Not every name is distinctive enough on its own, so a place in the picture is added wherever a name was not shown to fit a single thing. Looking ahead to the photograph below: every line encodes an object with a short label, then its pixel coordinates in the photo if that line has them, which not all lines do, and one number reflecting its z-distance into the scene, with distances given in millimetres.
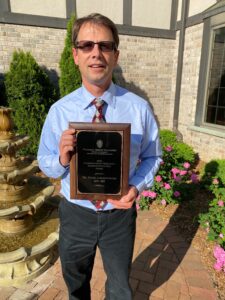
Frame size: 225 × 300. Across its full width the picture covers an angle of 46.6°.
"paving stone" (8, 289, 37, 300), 2715
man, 1600
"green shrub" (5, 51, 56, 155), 5871
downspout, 7362
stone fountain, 2908
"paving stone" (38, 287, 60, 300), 2707
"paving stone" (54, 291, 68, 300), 2690
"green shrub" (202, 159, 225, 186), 5160
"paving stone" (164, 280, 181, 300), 2734
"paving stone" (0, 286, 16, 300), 2740
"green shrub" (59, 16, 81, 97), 6340
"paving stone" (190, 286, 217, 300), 2734
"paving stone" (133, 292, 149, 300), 2721
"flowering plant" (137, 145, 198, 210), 4484
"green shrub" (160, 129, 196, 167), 6562
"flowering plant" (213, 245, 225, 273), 3039
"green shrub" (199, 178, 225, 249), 3377
